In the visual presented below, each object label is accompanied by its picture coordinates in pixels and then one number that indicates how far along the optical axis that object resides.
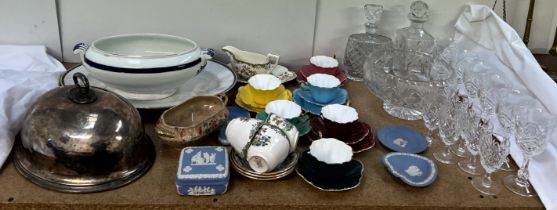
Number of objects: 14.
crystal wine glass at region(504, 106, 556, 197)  0.73
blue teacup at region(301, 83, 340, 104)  0.90
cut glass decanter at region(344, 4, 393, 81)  1.08
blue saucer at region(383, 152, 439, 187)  0.72
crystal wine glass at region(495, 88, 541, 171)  0.81
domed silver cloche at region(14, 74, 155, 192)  0.66
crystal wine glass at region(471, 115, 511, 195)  0.72
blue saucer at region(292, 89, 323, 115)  0.89
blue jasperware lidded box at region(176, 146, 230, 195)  0.66
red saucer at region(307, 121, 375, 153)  0.79
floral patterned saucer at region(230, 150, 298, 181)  0.70
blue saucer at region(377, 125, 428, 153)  0.81
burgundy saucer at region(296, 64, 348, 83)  1.03
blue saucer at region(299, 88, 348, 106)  0.91
